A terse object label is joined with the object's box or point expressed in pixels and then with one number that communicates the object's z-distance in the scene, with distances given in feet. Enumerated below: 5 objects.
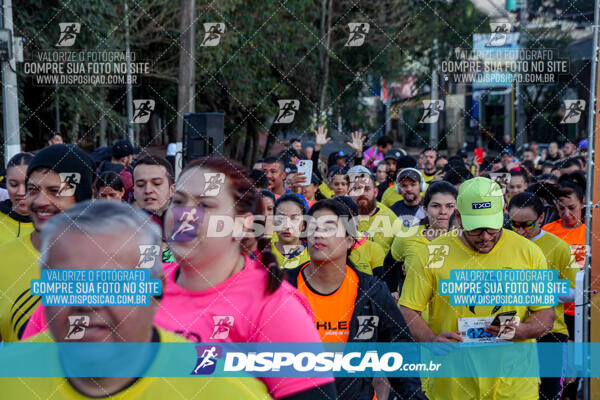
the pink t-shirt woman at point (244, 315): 8.63
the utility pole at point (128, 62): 45.69
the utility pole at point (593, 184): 15.10
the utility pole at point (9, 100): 33.04
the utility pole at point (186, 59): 43.60
